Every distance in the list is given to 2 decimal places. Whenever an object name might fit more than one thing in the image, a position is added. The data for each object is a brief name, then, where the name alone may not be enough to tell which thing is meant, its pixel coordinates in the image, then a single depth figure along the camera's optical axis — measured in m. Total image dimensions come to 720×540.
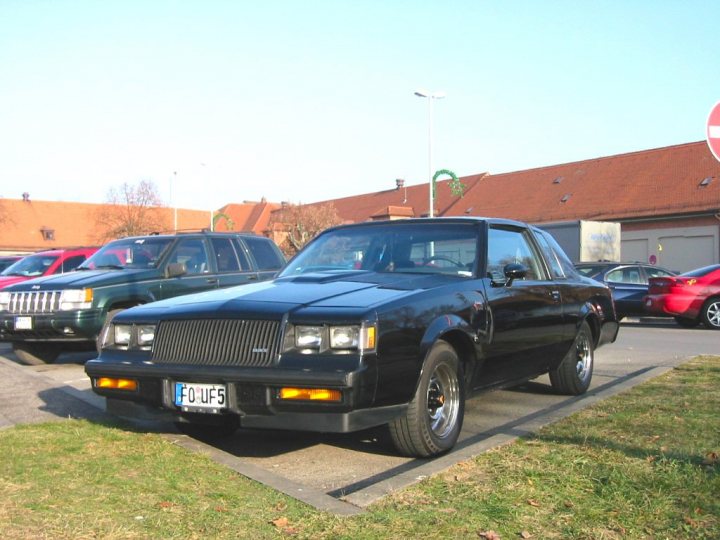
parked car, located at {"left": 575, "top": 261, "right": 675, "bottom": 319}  19.23
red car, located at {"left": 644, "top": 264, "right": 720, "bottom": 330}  17.27
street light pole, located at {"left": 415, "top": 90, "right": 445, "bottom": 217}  31.30
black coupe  4.68
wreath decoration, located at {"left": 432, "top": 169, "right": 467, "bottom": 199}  32.50
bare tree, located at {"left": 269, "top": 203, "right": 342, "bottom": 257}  55.07
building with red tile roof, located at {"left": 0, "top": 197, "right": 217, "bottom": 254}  73.88
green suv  10.15
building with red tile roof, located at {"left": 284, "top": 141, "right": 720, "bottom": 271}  41.53
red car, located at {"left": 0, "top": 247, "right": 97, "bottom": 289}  15.31
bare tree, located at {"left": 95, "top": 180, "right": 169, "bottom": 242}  60.64
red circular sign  6.42
